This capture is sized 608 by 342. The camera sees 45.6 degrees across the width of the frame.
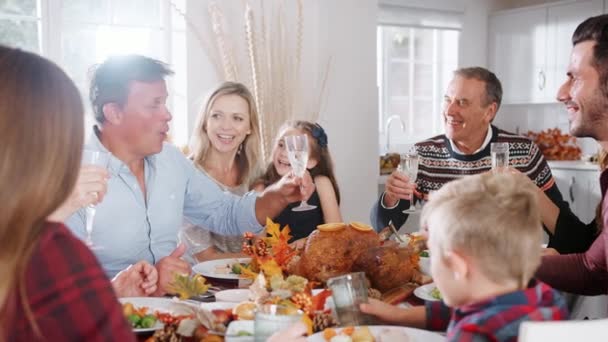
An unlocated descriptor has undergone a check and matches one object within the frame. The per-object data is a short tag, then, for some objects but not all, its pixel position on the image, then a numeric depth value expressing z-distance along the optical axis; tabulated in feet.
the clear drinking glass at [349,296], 4.98
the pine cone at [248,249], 6.51
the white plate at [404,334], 4.71
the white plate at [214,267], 6.66
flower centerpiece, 4.91
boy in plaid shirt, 4.05
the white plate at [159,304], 5.16
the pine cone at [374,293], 5.76
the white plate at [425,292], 5.82
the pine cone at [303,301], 4.89
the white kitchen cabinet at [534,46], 18.13
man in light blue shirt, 7.77
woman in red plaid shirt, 3.12
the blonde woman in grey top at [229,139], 10.72
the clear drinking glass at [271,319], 4.41
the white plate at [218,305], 5.44
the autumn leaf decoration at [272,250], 6.30
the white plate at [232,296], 5.75
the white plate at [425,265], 6.88
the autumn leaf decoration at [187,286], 5.88
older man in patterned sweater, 11.10
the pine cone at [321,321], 4.98
